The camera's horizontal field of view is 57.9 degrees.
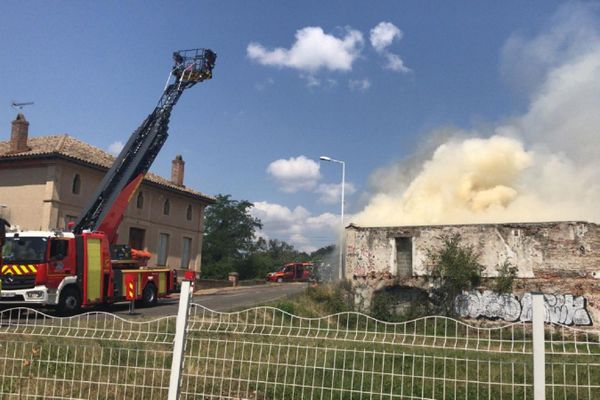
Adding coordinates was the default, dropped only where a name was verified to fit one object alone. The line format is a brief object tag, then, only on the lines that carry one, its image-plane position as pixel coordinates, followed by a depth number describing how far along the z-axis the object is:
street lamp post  24.22
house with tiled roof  26.25
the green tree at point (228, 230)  67.19
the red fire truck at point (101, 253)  16.08
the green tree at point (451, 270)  19.44
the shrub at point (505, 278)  19.06
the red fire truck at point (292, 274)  52.47
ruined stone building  18.42
